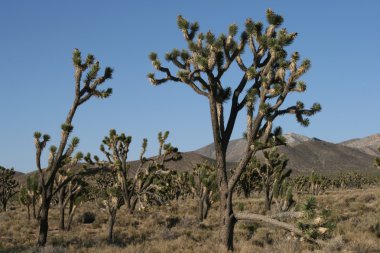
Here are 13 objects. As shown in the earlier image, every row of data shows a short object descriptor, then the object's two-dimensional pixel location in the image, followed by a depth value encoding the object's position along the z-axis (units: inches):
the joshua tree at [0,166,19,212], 1626.2
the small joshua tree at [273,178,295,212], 845.1
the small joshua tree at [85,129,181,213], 1063.6
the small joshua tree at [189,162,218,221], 1122.0
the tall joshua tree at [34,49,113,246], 591.2
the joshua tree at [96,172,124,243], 797.2
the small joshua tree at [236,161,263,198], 1757.6
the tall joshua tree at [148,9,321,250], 438.0
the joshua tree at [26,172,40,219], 1021.8
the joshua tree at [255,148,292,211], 1203.2
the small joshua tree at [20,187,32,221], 1092.4
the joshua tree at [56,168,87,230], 916.6
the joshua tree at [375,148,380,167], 944.9
